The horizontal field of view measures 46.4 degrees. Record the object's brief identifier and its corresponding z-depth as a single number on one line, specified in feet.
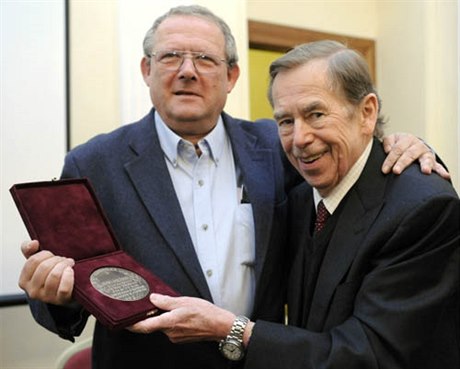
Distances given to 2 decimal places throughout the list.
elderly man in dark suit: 3.53
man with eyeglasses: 4.38
